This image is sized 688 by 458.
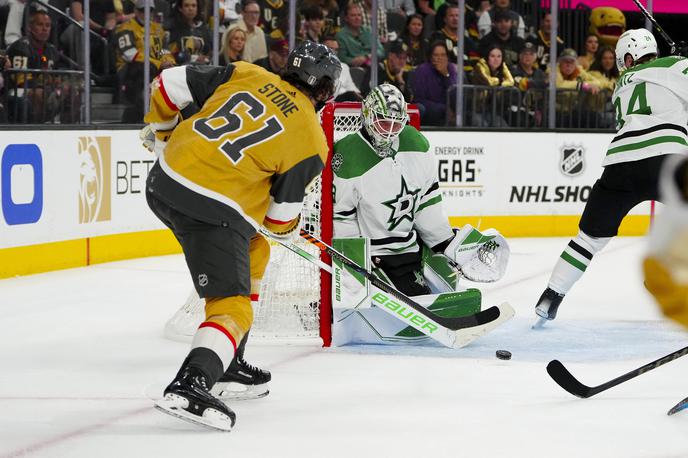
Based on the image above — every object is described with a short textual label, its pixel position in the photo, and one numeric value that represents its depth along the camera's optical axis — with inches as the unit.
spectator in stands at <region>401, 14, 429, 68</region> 613.9
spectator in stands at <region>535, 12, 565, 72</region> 631.8
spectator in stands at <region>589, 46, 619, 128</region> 643.5
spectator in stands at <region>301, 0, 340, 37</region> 595.5
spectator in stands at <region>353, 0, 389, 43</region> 600.4
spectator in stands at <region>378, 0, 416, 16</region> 608.5
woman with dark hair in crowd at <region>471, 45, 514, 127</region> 608.7
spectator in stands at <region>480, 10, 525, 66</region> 629.9
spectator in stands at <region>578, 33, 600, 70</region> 657.6
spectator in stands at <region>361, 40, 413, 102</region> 601.3
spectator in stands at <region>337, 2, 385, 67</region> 600.1
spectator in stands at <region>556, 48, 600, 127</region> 630.5
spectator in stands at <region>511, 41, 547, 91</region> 630.5
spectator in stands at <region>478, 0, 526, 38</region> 637.9
